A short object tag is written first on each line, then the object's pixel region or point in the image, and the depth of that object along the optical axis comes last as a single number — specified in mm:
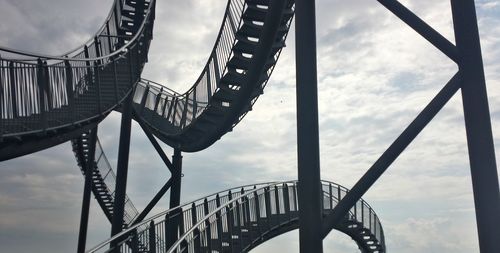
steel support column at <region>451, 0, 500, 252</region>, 7308
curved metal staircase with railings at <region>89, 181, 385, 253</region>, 9328
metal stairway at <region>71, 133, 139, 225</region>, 21406
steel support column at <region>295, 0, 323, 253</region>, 8312
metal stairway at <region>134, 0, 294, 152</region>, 12812
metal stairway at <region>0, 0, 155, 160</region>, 8016
